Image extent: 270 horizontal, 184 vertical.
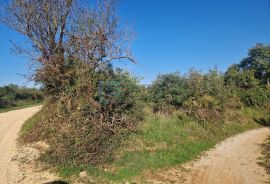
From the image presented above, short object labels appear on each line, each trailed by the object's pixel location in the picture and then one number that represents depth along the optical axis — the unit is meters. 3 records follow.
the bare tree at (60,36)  7.76
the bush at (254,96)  12.64
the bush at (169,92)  10.71
